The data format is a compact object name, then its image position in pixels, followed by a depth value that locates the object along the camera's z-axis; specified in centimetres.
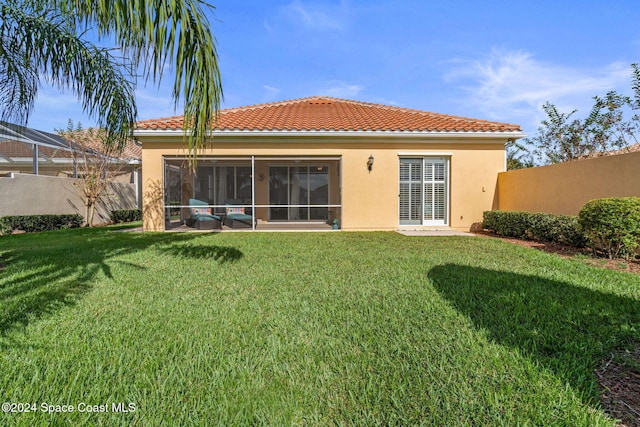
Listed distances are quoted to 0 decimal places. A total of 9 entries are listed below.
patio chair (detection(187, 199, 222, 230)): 1201
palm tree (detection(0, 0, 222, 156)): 347
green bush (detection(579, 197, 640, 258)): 610
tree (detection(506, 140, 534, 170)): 2148
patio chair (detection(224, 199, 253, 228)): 1278
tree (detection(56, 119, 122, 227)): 1416
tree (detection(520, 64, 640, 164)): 1302
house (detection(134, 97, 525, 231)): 1097
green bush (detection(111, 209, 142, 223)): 1616
